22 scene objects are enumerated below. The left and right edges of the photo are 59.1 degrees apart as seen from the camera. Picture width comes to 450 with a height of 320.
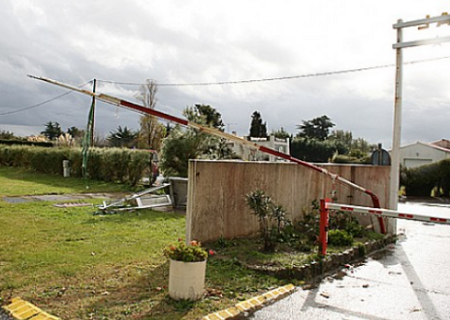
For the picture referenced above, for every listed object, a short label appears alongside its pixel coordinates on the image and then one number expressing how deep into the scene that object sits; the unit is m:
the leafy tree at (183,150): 14.76
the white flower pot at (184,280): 4.34
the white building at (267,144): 19.60
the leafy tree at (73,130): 47.22
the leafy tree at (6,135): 37.41
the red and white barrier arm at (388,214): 5.59
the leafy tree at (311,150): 48.06
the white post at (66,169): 19.80
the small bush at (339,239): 7.32
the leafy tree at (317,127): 65.62
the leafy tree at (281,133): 52.97
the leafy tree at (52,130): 54.46
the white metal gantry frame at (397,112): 9.29
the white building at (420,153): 34.99
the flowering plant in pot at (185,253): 4.37
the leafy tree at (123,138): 33.78
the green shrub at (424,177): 22.98
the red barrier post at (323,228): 6.31
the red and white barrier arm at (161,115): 5.50
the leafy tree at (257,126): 51.81
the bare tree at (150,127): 29.22
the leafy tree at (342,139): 49.78
